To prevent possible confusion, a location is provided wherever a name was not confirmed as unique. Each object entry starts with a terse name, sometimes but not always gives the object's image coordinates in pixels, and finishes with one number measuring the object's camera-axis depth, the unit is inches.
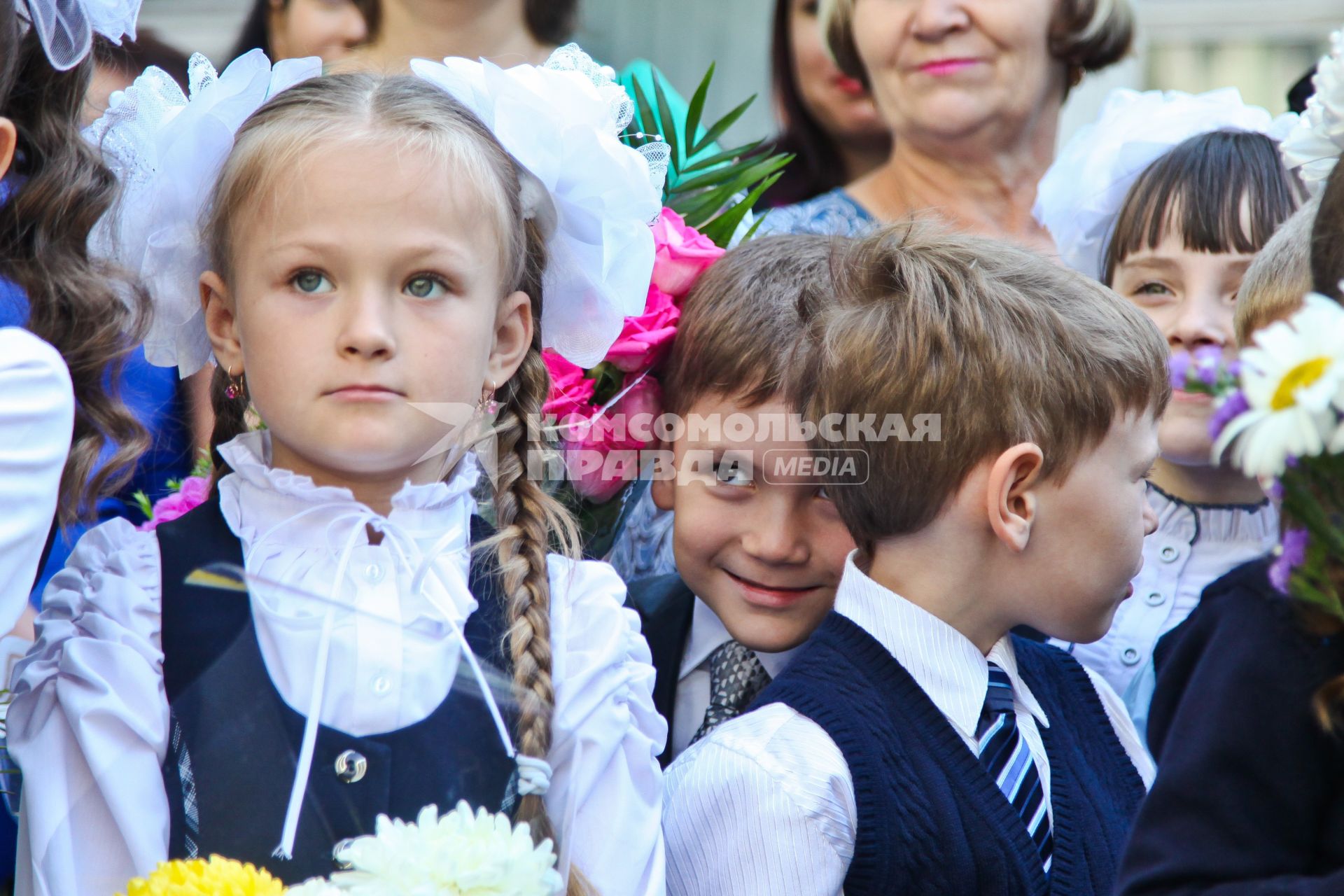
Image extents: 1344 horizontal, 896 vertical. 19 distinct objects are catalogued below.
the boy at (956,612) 136.0
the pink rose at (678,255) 178.5
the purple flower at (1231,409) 95.3
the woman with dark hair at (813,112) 275.1
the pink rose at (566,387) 171.8
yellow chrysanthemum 102.2
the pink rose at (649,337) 173.3
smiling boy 169.0
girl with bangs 193.2
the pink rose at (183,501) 162.6
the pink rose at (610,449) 172.9
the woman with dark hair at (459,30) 238.5
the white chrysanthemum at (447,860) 104.5
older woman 233.9
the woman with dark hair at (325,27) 243.1
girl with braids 120.0
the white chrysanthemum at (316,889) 104.0
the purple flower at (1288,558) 94.7
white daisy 86.7
